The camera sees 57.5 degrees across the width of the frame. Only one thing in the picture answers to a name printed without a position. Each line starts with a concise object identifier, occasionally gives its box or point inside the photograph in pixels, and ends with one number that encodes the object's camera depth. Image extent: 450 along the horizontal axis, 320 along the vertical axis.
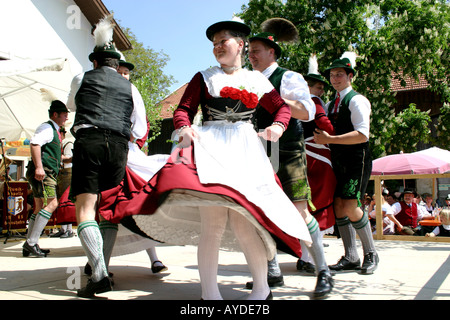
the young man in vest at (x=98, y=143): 2.75
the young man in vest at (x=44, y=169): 4.81
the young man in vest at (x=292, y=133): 3.12
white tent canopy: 7.06
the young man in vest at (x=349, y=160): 3.80
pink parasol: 12.34
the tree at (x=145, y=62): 32.62
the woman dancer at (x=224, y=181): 2.23
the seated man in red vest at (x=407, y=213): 8.53
